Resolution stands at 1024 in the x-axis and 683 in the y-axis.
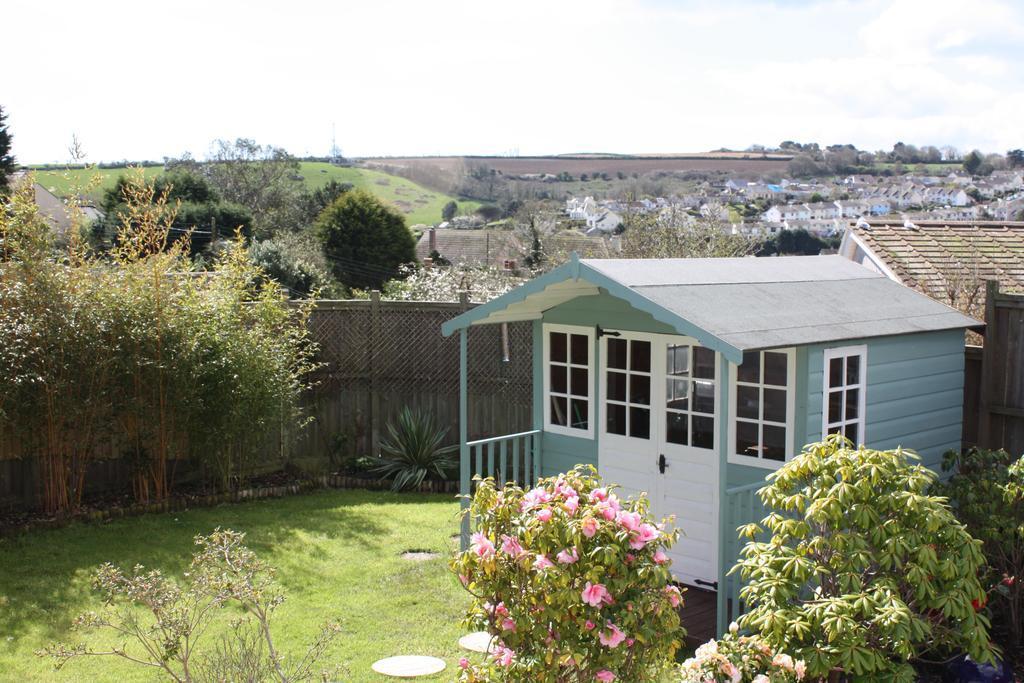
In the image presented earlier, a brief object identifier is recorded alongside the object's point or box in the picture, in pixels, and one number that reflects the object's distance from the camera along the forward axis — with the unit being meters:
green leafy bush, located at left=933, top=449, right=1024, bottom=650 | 5.92
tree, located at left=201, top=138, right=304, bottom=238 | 47.91
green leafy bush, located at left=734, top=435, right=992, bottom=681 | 4.49
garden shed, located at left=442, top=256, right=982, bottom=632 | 6.44
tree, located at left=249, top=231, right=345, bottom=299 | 26.75
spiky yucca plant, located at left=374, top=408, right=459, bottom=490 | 10.79
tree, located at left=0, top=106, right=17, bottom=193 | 23.83
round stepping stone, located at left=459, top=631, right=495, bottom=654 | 6.14
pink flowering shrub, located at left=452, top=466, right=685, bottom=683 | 4.01
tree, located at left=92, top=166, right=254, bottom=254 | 30.14
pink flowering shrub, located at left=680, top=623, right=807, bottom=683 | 4.49
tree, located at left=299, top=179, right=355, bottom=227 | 46.53
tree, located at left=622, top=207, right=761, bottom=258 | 17.28
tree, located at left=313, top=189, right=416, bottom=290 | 34.00
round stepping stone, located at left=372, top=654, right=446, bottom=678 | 5.71
